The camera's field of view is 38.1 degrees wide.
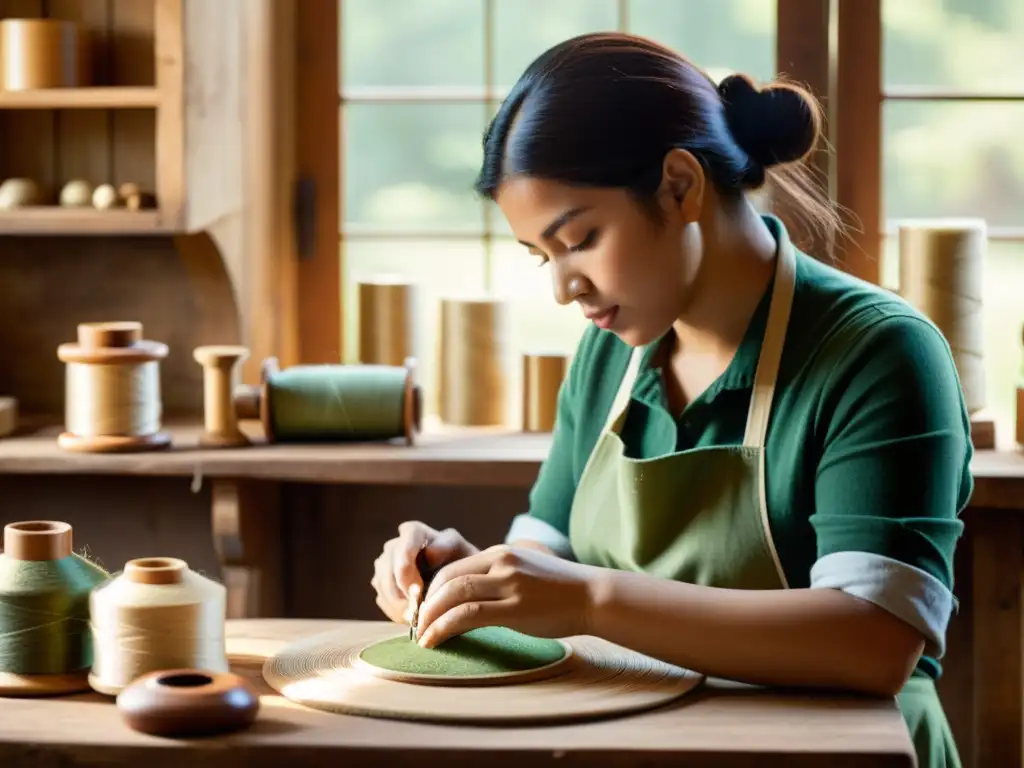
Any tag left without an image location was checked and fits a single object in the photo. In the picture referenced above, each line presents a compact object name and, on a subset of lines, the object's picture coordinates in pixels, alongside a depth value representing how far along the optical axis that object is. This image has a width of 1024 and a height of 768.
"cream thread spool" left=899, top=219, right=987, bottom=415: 2.61
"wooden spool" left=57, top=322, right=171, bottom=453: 2.53
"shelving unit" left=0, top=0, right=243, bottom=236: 2.59
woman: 1.61
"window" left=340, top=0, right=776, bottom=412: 2.88
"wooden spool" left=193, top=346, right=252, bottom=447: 2.64
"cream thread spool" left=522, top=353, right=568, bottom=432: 2.77
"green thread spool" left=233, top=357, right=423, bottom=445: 2.63
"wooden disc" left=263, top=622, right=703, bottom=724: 1.49
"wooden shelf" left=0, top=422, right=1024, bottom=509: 2.55
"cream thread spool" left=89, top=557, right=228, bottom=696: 1.53
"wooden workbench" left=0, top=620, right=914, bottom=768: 1.39
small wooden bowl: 1.42
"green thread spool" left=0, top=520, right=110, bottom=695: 1.57
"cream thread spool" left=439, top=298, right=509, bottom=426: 2.80
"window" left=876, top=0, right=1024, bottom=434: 2.82
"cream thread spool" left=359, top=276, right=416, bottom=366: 2.84
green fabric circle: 1.61
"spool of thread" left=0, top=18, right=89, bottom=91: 2.61
